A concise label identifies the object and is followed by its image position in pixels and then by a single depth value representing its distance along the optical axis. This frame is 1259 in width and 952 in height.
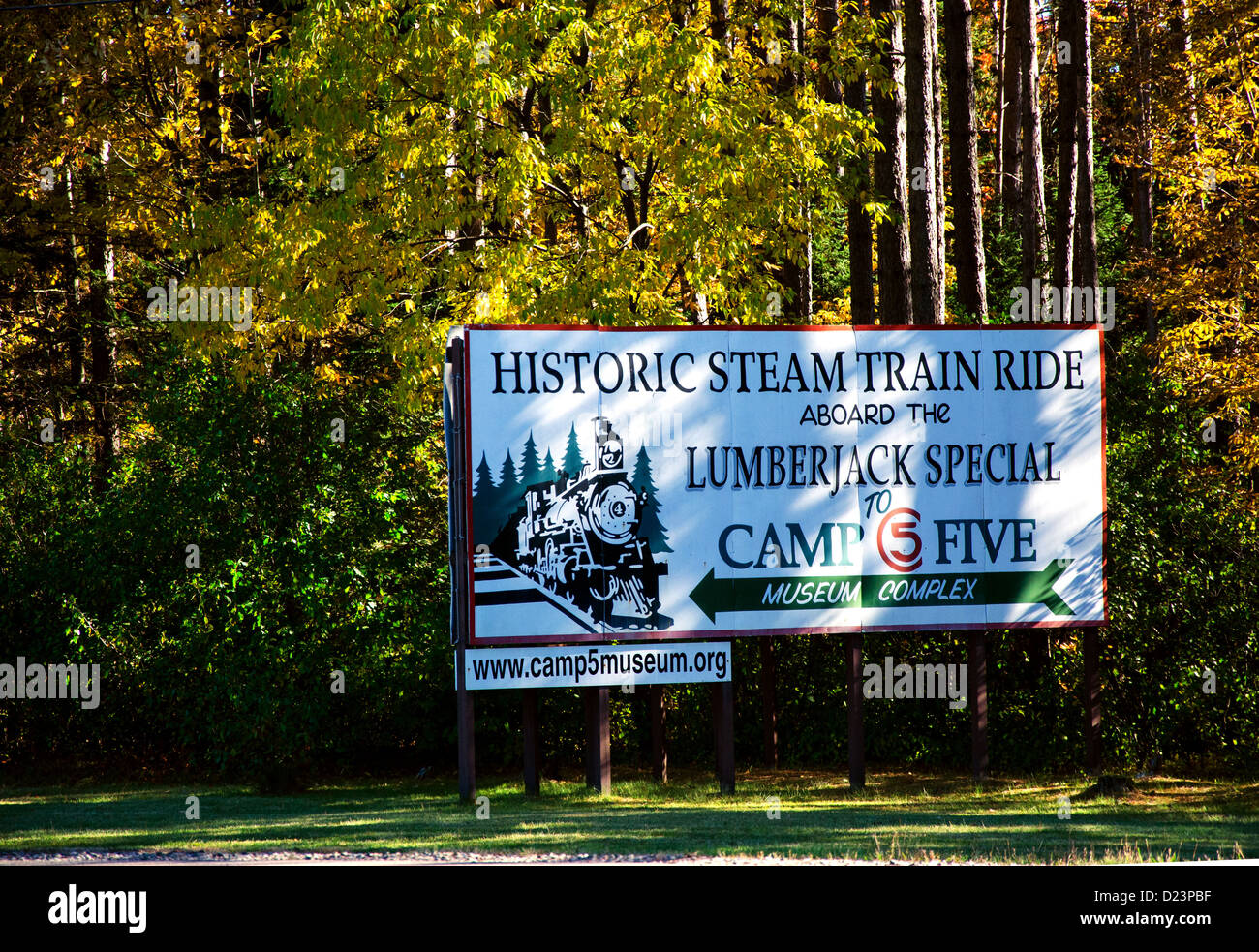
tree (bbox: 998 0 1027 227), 28.20
